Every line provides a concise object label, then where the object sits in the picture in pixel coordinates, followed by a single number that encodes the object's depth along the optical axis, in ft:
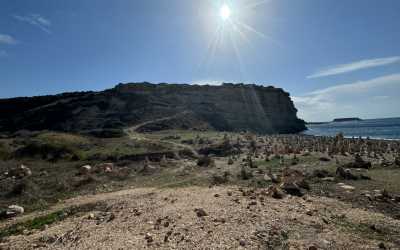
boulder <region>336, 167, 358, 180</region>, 56.24
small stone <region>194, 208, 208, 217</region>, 35.83
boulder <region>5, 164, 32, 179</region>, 69.41
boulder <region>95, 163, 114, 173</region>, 72.38
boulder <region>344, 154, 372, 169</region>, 68.92
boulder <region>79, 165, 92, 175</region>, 71.36
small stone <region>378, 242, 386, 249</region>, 26.68
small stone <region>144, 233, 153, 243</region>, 29.58
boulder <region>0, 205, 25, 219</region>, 43.63
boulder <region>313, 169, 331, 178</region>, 59.45
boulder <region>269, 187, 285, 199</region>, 43.44
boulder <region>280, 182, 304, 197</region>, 46.01
